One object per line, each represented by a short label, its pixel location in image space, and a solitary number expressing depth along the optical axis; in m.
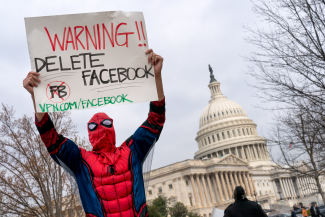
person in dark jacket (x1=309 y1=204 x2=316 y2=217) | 21.12
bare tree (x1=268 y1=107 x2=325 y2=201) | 14.04
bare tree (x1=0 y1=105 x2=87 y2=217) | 16.70
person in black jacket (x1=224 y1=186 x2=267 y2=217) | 5.38
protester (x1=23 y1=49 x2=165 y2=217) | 2.91
